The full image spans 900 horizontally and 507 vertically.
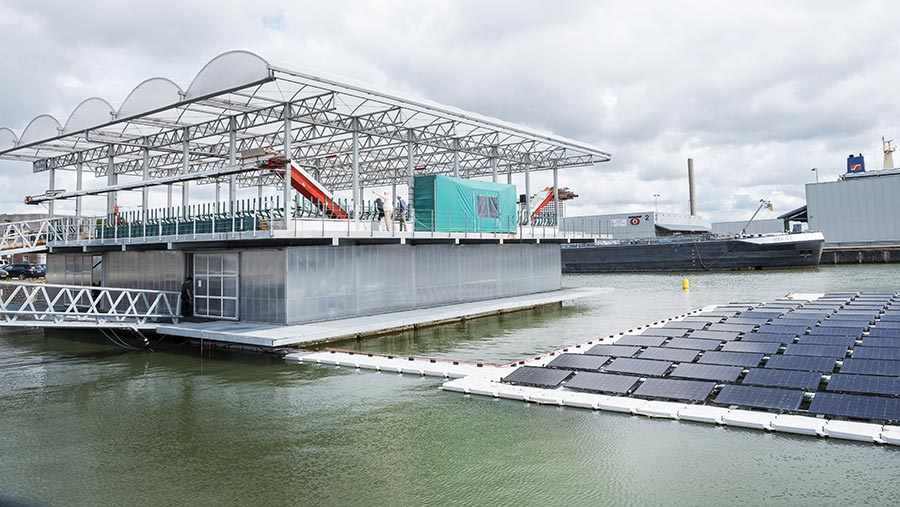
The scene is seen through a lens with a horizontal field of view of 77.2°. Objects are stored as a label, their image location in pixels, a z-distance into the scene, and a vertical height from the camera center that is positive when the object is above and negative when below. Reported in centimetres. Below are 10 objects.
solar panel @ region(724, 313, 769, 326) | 1880 -224
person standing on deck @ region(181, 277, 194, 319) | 2138 -114
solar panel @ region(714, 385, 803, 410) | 993 -262
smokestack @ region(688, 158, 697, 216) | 10569 +1283
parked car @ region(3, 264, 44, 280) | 4566 +25
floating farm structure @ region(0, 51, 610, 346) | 1902 +205
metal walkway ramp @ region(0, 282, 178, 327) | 1709 -142
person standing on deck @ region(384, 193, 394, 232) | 2123 +201
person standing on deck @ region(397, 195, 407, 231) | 2289 +224
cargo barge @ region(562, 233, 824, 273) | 5762 +9
